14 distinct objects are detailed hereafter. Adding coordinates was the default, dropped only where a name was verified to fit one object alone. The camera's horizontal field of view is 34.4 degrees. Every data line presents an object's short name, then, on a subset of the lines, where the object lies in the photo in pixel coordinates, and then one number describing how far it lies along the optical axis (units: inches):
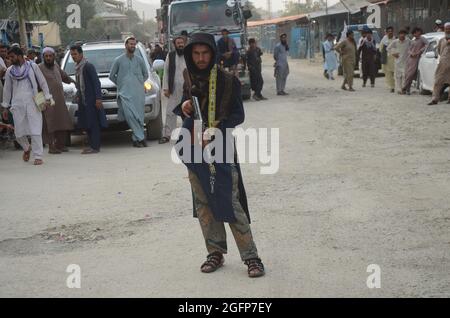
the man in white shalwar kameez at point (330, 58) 1015.3
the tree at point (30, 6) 457.4
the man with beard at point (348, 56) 770.2
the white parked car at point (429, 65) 635.5
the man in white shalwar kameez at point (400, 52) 698.8
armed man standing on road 184.9
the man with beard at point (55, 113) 434.6
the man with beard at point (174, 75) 436.8
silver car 461.1
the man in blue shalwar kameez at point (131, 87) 445.1
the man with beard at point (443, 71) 578.9
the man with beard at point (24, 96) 391.9
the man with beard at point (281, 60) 759.1
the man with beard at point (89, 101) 427.5
